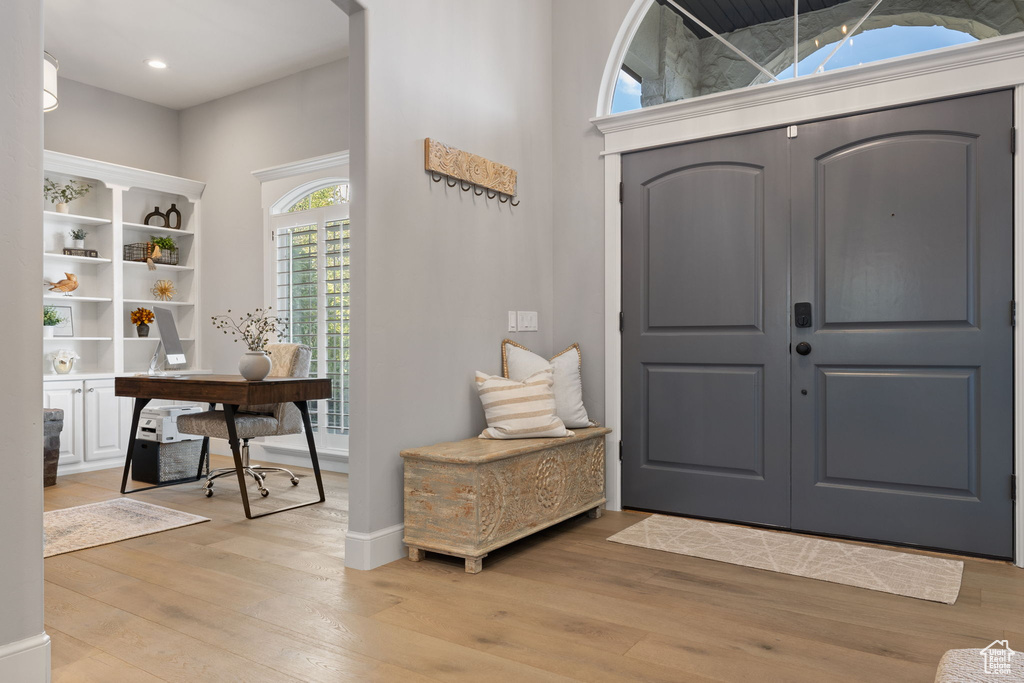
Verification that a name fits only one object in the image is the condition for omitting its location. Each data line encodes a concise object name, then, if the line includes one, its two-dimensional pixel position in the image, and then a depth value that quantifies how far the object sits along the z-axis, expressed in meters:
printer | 4.52
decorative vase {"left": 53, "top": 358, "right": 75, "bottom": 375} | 5.10
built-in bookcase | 5.33
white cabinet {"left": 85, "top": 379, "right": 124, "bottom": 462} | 5.16
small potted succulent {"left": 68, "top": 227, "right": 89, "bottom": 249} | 5.35
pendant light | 2.72
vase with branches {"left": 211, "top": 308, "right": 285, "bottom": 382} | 3.80
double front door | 2.95
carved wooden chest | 2.75
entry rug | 2.61
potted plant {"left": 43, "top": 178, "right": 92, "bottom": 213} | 5.30
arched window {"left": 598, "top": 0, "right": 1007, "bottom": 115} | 3.04
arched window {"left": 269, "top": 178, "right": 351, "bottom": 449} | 5.17
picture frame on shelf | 5.36
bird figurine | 5.24
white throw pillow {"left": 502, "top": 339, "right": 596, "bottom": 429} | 3.57
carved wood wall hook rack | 3.16
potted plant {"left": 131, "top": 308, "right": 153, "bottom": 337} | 5.68
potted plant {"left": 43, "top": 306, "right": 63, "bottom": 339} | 5.13
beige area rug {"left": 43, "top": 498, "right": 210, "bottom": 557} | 3.21
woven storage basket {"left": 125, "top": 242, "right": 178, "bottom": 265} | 5.71
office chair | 4.03
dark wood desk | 3.62
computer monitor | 4.48
